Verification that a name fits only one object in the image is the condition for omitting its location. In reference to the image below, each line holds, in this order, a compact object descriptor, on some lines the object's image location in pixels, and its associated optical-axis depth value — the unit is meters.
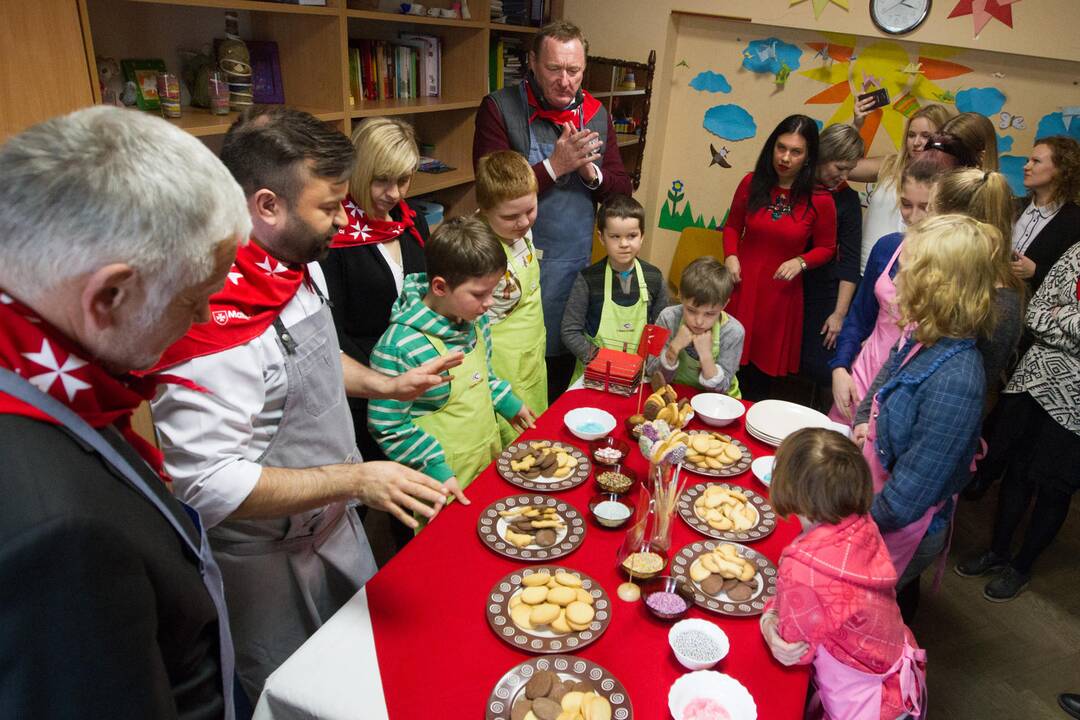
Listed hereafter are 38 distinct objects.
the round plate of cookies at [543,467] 1.82
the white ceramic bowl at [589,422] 2.05
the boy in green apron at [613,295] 2.67
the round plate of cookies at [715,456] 1.93
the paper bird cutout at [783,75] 4.45
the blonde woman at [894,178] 3.11
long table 1.24
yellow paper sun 4.14
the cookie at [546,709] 1.16
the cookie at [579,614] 1.36
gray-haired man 0.67
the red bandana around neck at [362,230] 2.11
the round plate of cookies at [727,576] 1.45
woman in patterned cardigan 2.53
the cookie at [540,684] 1.20
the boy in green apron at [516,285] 2.36
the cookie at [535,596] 1.41
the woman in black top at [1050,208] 2.93
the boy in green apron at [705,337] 2.33
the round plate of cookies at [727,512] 1.68
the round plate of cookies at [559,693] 1.18
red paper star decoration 3.82
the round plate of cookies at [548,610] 1.33
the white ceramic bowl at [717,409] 2.18
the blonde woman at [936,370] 1.68
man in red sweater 2.75
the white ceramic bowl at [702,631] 1.29
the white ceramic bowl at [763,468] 1.90
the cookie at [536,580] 1.45
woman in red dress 3.12
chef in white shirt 1.28
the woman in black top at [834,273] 3.21
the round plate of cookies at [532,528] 1.57
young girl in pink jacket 1.36
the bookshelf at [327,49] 2.54
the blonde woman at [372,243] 2.10
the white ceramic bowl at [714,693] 1.22
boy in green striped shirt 1.87
